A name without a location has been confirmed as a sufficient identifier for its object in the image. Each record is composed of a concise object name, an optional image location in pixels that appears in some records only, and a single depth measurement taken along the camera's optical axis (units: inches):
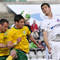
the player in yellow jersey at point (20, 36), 456.1
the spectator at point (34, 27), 1010.7
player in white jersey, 460.1
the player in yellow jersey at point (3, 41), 442.2
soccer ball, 1133.7
